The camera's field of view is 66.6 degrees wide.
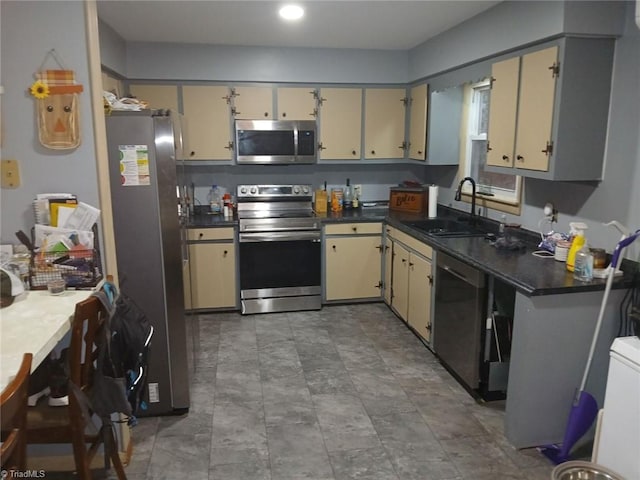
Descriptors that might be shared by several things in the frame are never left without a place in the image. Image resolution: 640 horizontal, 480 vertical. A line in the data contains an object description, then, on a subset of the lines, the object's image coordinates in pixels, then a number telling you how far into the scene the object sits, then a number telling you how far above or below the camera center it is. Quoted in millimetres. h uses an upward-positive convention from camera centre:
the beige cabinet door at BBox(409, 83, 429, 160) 4461 +388
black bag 1871 -765
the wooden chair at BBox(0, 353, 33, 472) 1194 -706
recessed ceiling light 3202 +1007
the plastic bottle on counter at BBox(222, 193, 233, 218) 4648 -414
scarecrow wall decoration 2061 +232
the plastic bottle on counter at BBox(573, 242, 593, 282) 2516 -528
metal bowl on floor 2086 -1316
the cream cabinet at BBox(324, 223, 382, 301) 4539 -917
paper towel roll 4398 -338
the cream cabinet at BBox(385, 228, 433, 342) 3652 -944
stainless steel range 4395 -914
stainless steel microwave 4566 +197
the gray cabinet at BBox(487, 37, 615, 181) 2668 +317
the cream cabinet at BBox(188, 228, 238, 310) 4324 -940
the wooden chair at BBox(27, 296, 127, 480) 1753 -942
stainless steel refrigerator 2527 -385
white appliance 2100 -1106
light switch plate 2102 -51
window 3785 +59
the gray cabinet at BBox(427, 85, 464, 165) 4332 +326
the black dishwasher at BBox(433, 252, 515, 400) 2902 -1004
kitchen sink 3680 -530
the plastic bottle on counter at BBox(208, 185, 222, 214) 4777 -375
